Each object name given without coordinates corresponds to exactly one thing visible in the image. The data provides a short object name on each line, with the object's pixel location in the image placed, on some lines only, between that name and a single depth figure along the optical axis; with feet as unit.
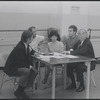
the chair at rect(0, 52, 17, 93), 12.67
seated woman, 14.37
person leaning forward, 11.53
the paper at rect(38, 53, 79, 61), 11.48
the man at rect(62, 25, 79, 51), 14.76
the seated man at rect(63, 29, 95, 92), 13.29
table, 10.38
